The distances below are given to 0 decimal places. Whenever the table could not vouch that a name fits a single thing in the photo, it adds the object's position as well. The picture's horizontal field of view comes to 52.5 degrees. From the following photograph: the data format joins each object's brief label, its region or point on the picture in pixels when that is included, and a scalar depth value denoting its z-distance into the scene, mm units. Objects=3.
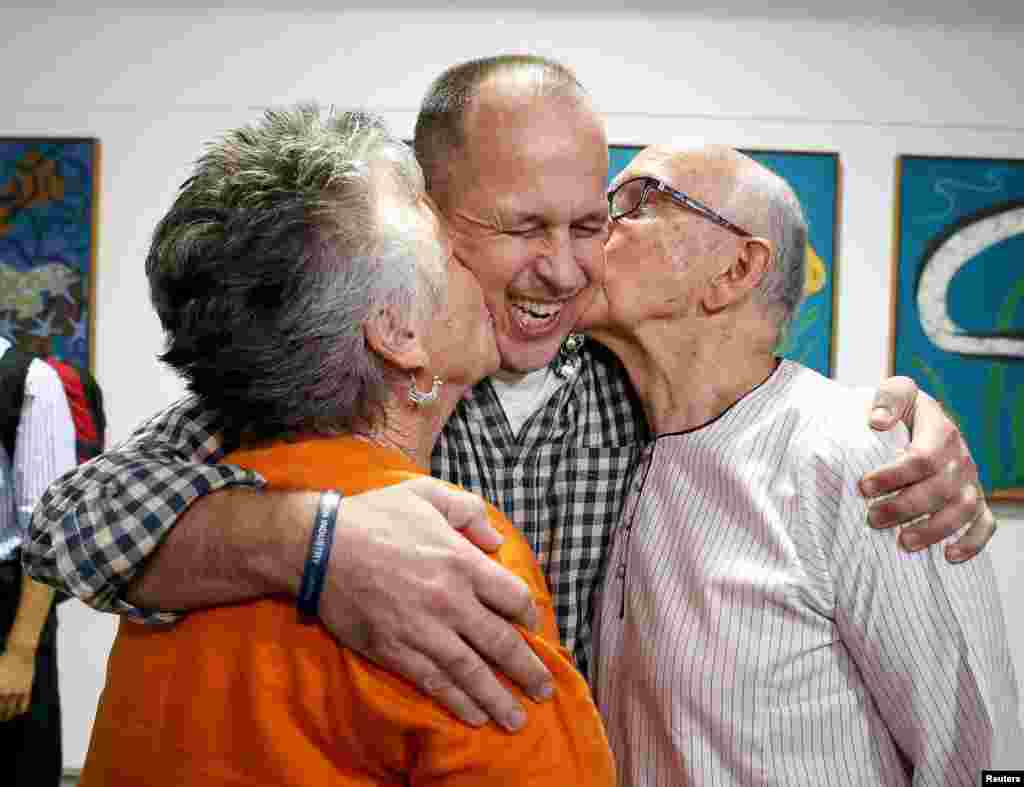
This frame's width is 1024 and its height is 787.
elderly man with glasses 1342
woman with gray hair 945
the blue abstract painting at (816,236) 3324
